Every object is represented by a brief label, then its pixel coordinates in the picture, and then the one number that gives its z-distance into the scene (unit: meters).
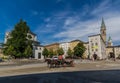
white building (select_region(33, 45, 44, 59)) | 48.21
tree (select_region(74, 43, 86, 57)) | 45.50
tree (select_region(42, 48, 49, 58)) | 49.47
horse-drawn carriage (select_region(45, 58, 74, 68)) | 10.53
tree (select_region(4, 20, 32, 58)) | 29.16
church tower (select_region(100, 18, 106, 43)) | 69.73
